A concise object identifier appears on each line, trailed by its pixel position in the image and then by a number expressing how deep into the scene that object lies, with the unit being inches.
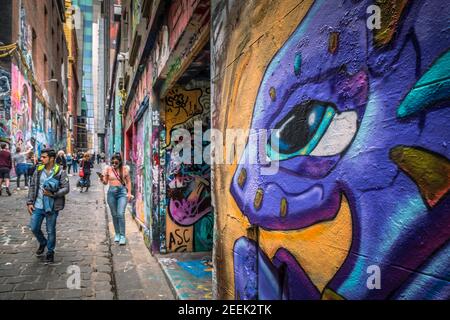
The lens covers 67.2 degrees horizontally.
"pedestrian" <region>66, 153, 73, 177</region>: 887.2
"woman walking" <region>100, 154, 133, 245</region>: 259.0
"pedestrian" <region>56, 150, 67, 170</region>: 597.9
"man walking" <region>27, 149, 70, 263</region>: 200.7
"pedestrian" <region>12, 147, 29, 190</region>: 527.2
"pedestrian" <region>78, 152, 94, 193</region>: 538.3
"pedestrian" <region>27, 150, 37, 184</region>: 511.2
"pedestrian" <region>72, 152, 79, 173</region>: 878.6
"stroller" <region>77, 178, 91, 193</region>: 571.7
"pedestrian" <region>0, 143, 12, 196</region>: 445.1
